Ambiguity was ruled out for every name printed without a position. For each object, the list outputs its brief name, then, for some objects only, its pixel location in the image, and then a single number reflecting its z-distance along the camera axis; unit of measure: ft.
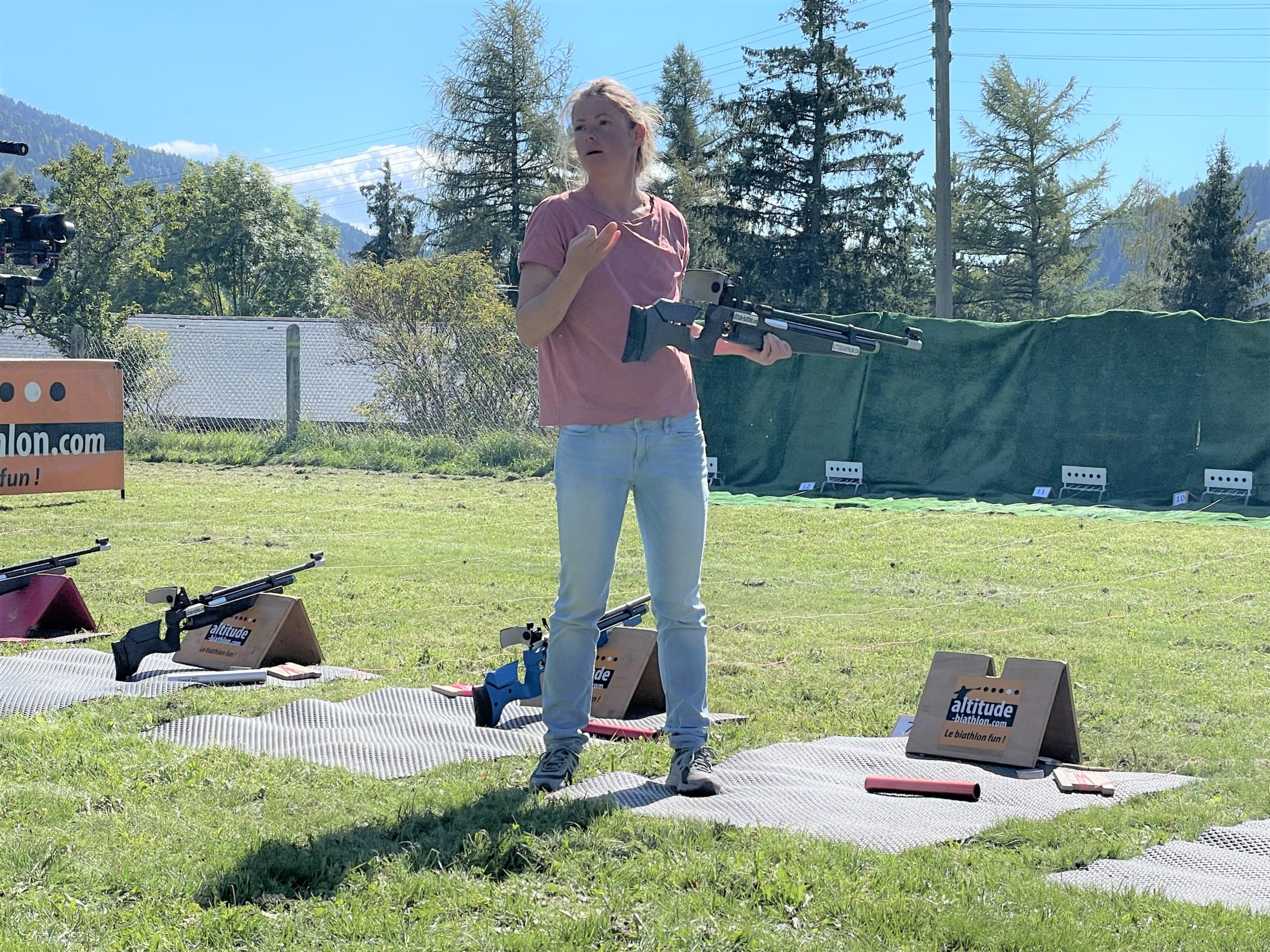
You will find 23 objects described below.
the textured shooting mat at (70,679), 16.81
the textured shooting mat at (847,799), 11.78
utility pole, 73.15
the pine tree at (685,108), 168.25
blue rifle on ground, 15.64
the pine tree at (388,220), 233.35
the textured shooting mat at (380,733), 14.33
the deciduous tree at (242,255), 196.03
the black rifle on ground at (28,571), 21.88
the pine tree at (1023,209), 156.25
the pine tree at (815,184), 127.85
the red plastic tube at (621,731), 15.39
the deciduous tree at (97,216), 83.87
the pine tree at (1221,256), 138.00
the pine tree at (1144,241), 158.92
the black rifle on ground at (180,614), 18.19
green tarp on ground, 41.70
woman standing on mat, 12.61
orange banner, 40.83
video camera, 34.55
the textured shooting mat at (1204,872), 10.07
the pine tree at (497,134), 149.79
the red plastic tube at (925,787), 12.95
